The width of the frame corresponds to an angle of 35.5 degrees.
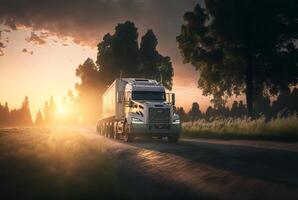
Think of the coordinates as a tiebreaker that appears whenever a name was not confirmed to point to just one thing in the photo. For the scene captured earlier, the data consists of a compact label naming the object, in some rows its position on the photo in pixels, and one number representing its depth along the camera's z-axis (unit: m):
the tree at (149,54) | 65.56
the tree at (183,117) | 57.03
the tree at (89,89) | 78.29
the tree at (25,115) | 190.35
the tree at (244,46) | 34.12
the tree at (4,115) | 178.43
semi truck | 25.05
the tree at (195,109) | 183.12
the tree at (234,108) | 184.49
